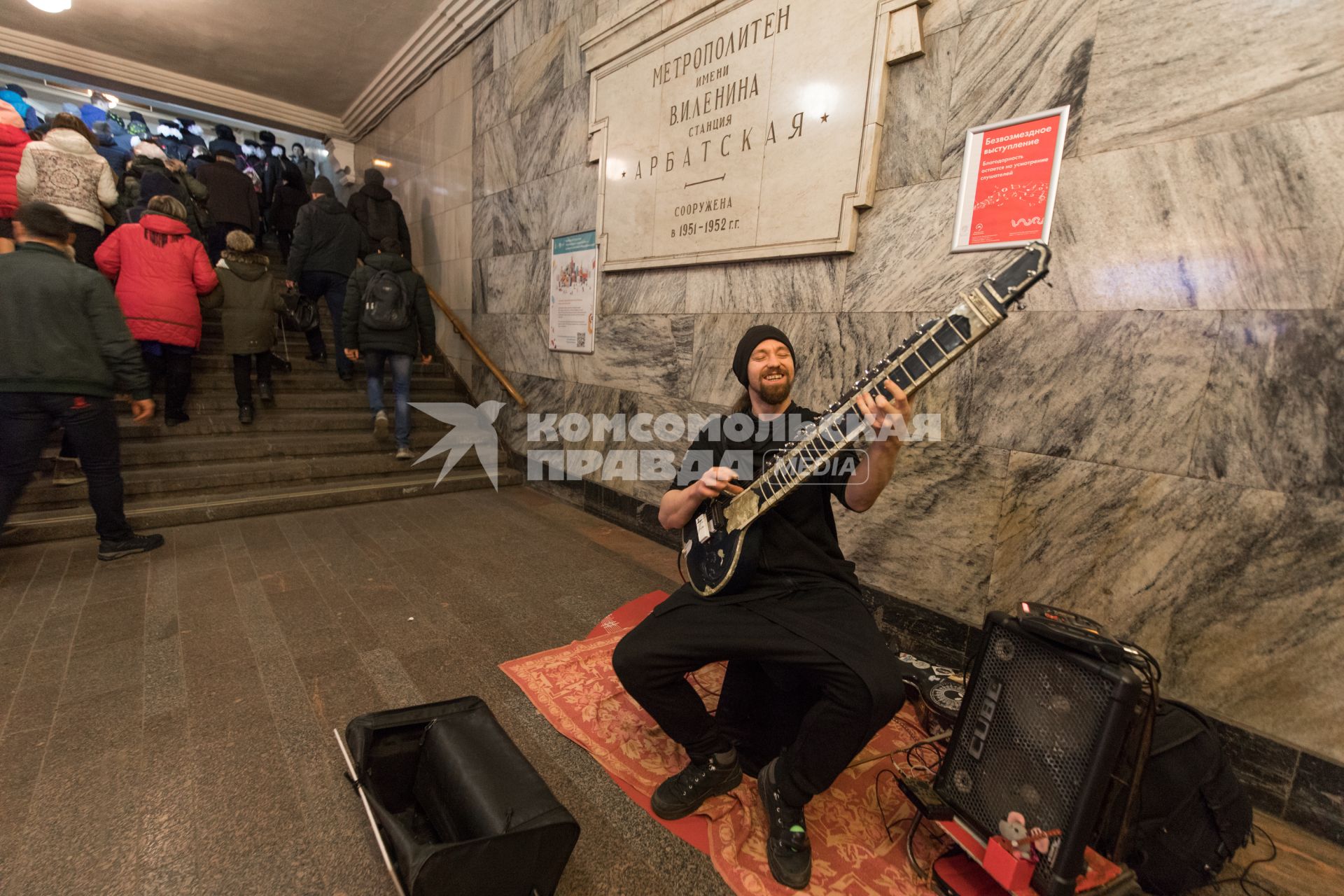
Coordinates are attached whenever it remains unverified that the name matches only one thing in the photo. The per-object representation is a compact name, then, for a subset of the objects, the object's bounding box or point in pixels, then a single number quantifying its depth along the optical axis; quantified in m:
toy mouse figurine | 1.31
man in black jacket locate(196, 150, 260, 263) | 5.93
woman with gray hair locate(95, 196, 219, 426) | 4.05
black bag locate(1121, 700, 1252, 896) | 1.53
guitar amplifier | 1.26
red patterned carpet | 1.60
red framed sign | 2.25
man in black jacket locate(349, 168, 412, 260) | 6.03
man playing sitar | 1.56
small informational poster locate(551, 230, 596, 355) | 4.71
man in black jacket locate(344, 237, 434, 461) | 4.95
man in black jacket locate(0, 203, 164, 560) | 2.81
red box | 1.33
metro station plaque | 2.82
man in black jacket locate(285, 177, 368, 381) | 5.42
